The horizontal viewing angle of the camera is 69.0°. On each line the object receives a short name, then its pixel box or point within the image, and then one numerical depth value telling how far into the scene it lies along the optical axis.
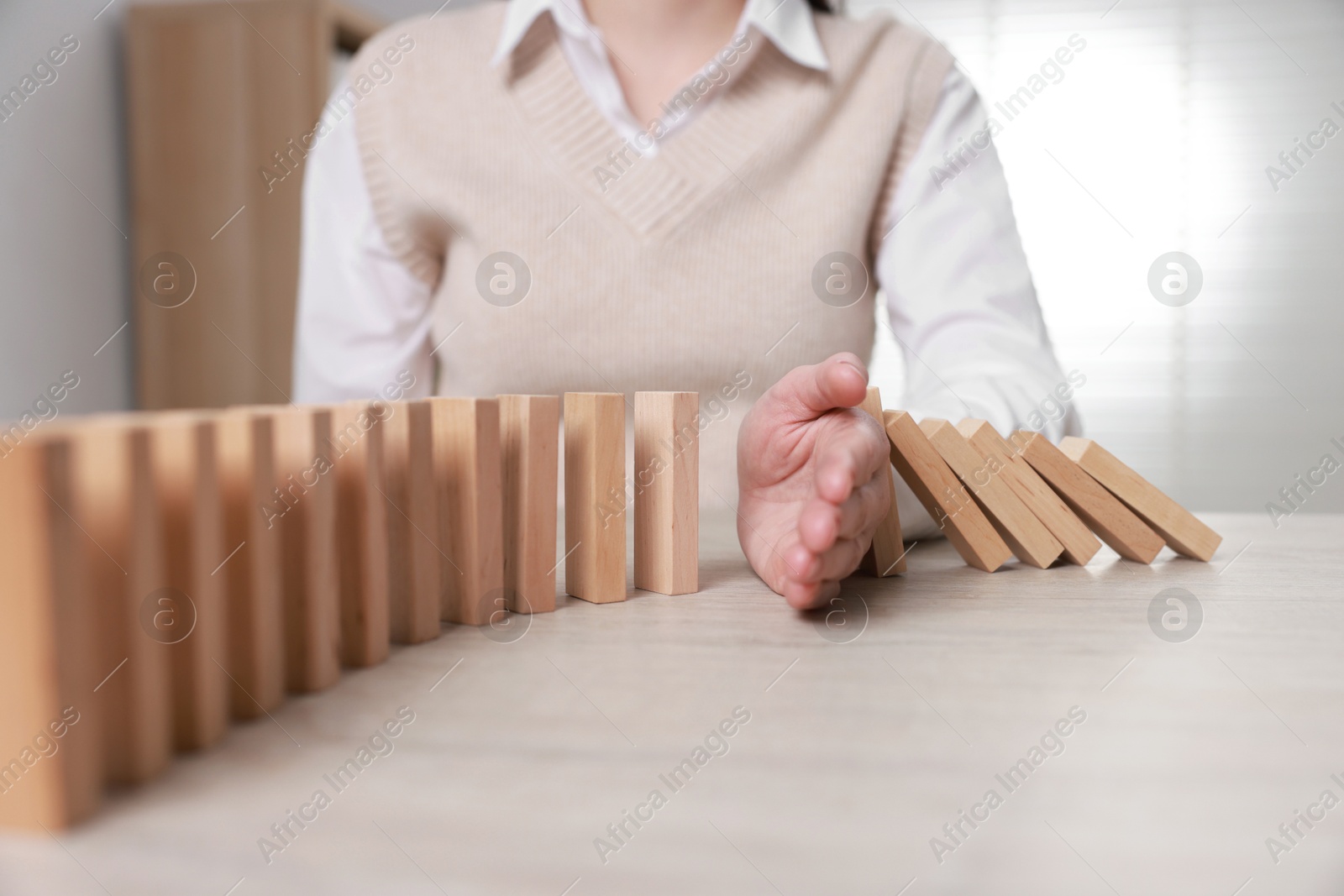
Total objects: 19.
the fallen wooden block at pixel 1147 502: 0.82
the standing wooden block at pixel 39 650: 0.37
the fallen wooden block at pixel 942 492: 0.79
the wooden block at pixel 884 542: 0.78
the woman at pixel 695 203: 1.25
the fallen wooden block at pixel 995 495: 0.80
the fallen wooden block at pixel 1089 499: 0.81
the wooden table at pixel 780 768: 0.34
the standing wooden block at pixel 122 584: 0.40
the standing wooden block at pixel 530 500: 0.67
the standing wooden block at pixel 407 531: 0.60
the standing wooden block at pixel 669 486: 0.71
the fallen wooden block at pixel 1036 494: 0.81
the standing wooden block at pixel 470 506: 0.64
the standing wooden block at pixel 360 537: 0.56
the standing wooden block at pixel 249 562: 0.48
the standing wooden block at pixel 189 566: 0.44
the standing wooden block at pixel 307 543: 0.51
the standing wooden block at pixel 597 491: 0.69
